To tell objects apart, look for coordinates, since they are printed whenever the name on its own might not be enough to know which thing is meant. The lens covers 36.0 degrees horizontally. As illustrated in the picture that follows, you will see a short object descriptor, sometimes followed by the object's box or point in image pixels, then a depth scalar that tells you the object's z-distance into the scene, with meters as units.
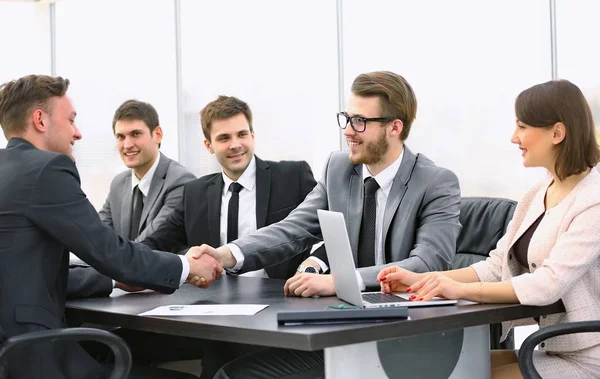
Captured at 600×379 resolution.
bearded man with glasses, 3.64
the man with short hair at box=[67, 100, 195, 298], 4.97
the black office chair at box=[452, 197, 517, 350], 3.96
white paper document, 2.80
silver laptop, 2.78
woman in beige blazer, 2.85
